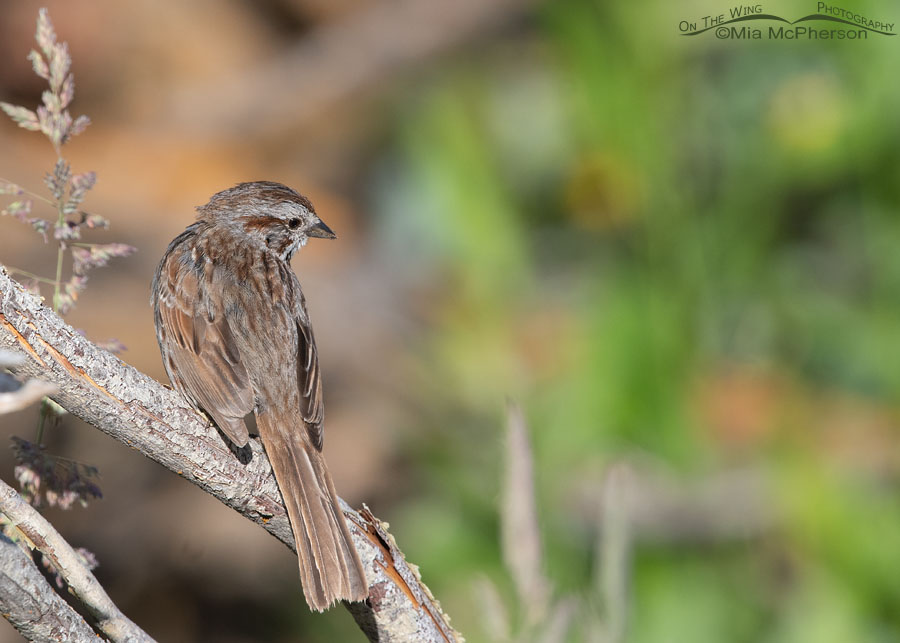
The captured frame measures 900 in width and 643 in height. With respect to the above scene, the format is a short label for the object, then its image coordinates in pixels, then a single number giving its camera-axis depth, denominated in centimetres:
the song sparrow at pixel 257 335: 490
